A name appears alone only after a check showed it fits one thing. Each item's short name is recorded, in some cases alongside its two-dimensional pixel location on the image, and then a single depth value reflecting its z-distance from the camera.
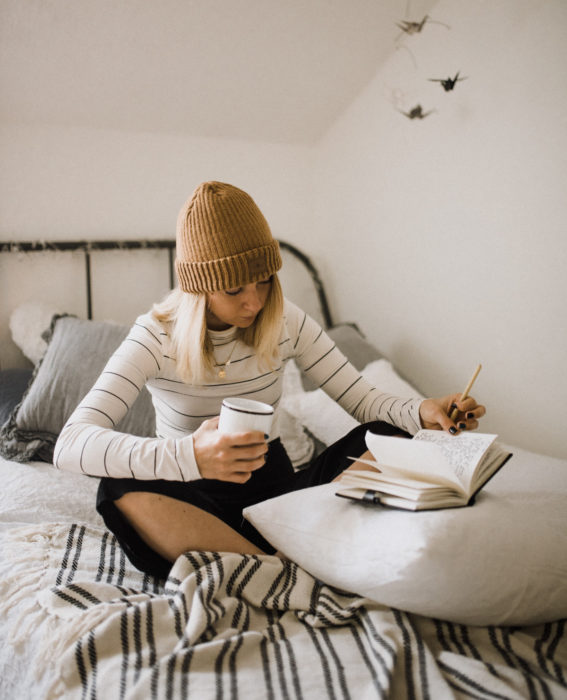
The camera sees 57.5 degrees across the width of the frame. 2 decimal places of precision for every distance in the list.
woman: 0.91
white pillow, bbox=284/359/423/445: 1.56
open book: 0.79
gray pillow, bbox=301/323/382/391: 1.82
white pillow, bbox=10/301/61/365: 1.79
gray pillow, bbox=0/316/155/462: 1.47
